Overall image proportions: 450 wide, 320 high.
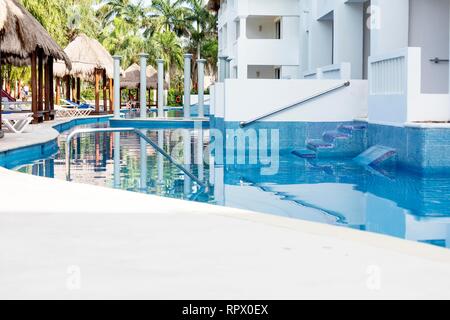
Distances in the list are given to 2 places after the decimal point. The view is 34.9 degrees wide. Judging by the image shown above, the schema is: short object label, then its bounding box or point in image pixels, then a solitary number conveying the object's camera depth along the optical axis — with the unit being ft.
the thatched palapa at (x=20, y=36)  48.57
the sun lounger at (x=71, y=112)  94.20
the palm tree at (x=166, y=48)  176.96
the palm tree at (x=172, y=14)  187.62
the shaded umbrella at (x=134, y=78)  143.84
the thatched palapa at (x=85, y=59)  104.12
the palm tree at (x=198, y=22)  186.91
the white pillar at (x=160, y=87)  84.55
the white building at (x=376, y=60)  39.47
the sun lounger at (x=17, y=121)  51.14
